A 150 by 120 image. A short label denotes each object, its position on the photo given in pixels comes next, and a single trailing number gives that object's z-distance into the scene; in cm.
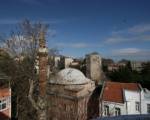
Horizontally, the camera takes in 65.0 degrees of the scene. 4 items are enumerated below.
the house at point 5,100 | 991
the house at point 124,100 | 1208
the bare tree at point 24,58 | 780
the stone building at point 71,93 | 1116
